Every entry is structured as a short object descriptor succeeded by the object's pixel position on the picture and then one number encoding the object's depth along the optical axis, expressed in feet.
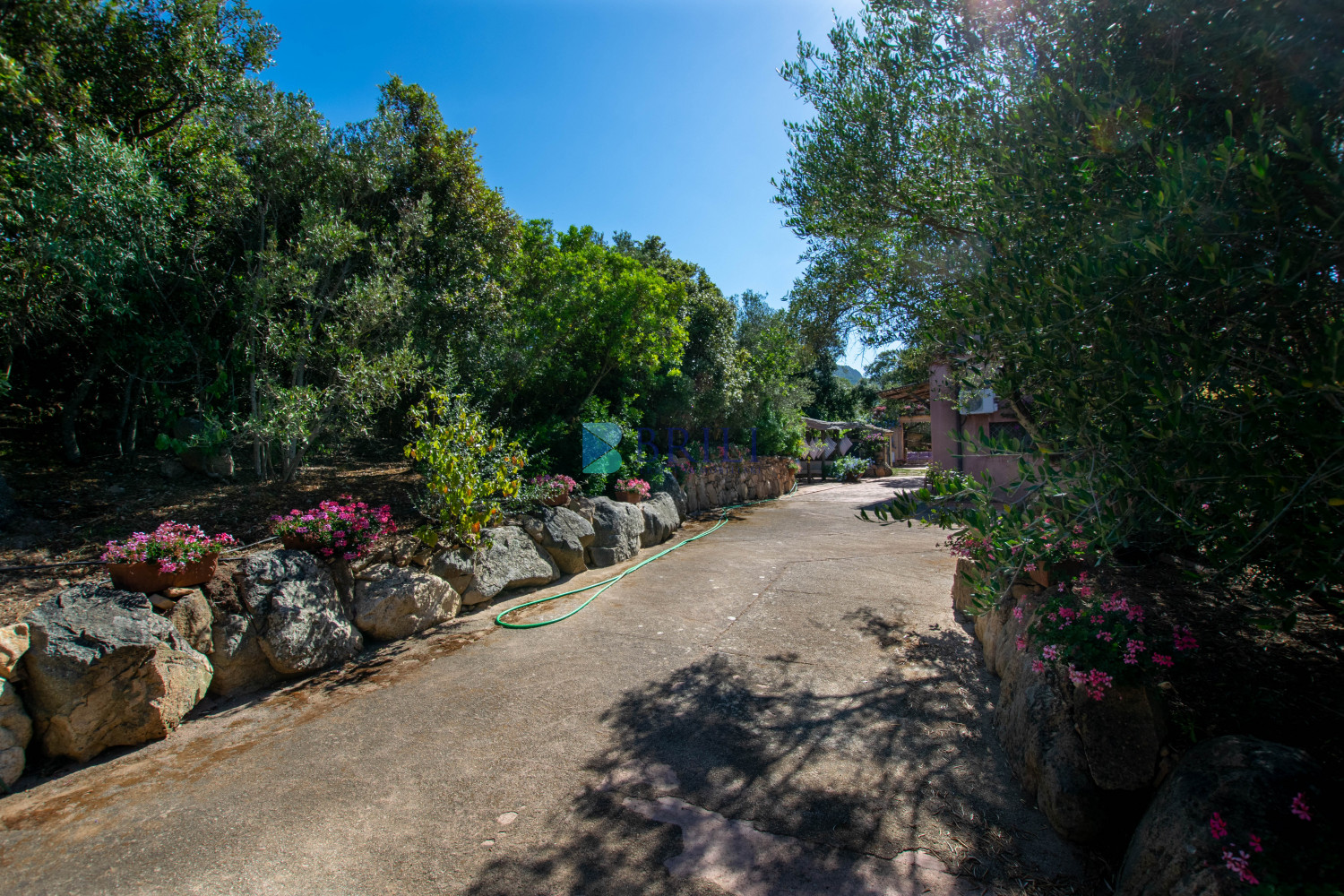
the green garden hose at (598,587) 19.24
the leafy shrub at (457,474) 19.93
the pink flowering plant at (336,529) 16.42
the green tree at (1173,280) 6.46
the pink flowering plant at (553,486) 25.44
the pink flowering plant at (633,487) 32.60
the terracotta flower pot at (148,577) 12.87
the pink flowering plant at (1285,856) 5.78
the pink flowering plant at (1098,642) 9.07
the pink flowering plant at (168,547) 12.82
